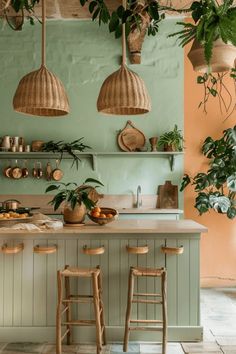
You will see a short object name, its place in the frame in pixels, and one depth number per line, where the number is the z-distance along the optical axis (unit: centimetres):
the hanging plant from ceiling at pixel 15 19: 561
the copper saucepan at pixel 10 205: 415
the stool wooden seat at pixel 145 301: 309
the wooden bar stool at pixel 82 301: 300
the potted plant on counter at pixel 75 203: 347
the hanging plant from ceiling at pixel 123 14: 232
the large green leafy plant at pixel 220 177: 498
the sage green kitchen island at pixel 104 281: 341
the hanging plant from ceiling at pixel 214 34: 153
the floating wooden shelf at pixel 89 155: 561
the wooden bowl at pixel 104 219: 353
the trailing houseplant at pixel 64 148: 559
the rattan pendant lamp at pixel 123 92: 280
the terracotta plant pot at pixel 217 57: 227
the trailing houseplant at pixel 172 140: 559
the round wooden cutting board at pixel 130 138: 584
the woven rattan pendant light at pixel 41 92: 281
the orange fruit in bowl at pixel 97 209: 360
